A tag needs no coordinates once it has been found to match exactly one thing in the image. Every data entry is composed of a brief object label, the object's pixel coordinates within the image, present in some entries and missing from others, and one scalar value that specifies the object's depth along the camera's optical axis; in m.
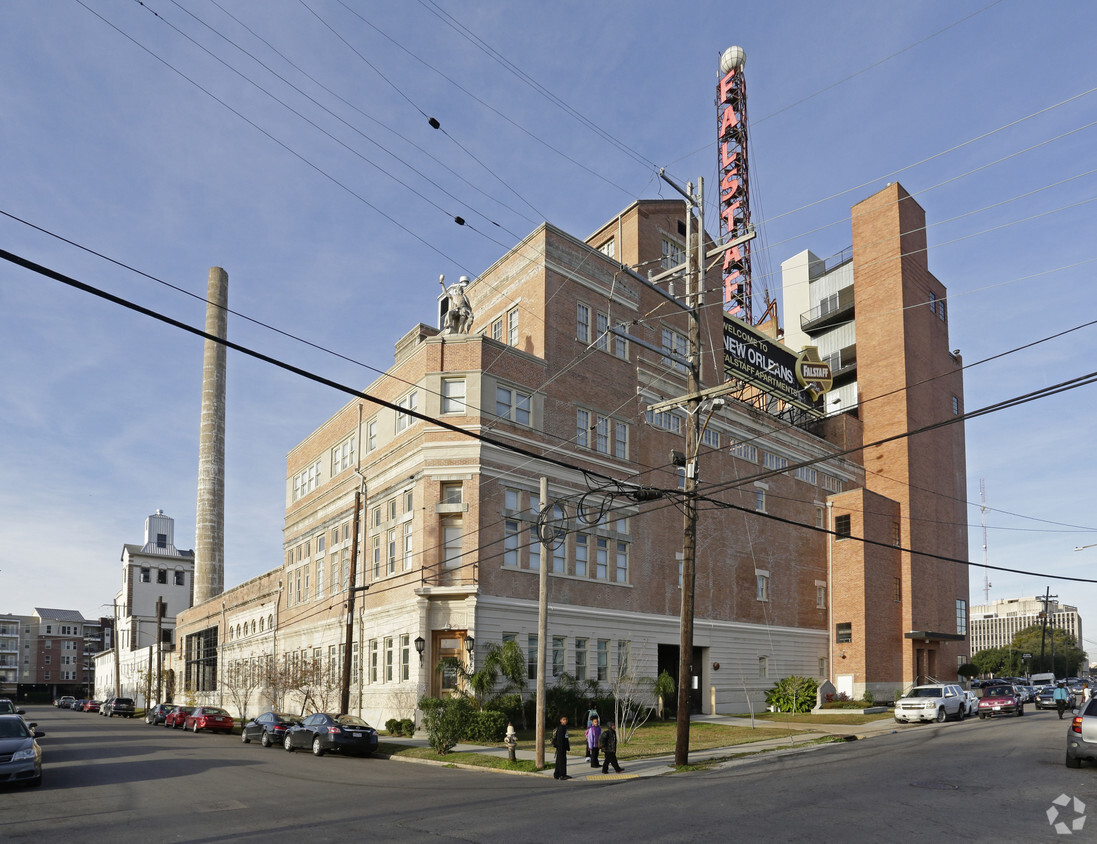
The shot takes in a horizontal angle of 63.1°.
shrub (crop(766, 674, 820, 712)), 48.84
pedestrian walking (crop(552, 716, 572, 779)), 21.97
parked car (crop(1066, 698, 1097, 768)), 20.08
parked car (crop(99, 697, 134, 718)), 78.31
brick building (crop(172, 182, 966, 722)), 37.19
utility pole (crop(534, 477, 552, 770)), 24.27
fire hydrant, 25.12
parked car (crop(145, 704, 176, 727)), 57.01
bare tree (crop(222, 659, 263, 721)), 57.50
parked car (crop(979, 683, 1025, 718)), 44.78
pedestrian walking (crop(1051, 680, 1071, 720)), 40.56
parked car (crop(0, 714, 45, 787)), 19.50
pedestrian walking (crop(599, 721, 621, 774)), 22.88
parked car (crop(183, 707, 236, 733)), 47.94
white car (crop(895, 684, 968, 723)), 40.38
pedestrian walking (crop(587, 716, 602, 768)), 23.93
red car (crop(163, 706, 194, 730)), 52.28
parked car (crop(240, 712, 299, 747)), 34.69
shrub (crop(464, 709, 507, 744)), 31.69
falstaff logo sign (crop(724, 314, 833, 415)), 53.03
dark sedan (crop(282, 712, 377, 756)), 29.12
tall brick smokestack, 85.44
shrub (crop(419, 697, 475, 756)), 28.48
